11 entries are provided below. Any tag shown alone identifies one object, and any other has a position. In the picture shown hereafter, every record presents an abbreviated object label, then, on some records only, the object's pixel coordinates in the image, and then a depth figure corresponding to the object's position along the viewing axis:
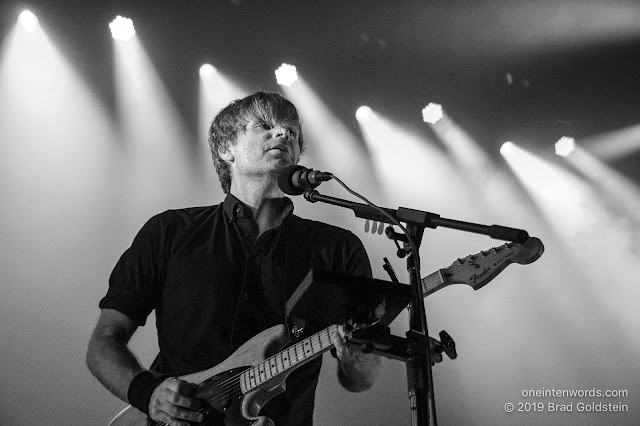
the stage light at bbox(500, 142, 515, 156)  6.84
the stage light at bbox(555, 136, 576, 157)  6.73
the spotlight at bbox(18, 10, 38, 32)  5.77
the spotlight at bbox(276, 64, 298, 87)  6.59
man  2.78
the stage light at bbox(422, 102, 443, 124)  6.85
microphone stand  1.74
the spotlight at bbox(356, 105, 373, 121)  6.83
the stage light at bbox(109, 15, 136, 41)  6.04
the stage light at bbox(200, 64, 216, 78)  6.36
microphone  2.31
